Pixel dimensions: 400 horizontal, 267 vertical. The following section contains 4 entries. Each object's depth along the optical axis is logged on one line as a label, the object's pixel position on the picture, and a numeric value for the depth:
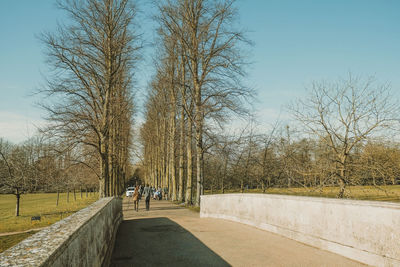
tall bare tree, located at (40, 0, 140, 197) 17.11
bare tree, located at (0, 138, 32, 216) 32.62
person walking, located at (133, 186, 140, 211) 23.64
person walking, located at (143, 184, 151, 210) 23.75
